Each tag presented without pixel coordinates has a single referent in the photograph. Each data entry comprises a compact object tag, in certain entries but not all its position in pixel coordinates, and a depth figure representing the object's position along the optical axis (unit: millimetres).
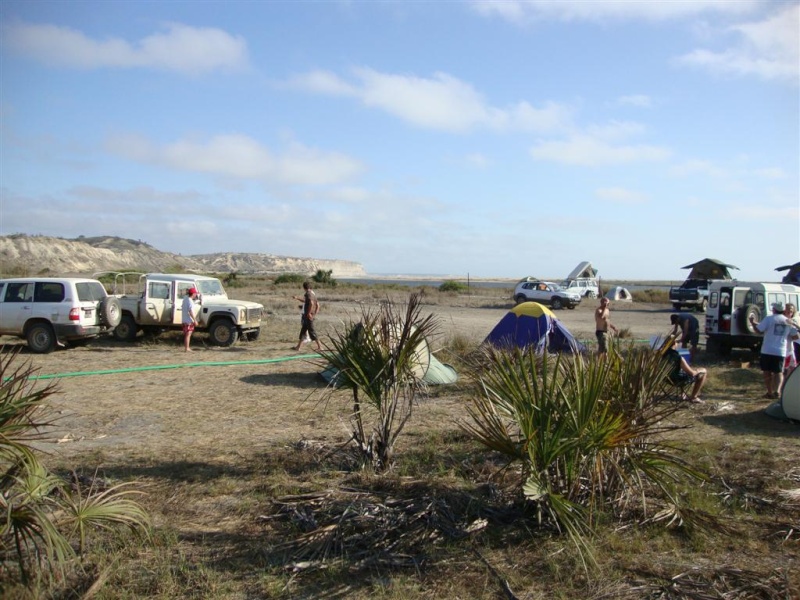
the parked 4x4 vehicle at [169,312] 16078
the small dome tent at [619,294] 41781
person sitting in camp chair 9898
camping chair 9828
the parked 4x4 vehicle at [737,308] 14703
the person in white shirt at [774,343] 10180
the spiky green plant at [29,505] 3570
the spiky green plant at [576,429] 4715
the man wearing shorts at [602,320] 12859
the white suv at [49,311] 14398
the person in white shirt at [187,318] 14992
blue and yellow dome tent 12891
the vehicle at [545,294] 34000
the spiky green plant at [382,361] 6176
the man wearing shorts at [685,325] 10805
